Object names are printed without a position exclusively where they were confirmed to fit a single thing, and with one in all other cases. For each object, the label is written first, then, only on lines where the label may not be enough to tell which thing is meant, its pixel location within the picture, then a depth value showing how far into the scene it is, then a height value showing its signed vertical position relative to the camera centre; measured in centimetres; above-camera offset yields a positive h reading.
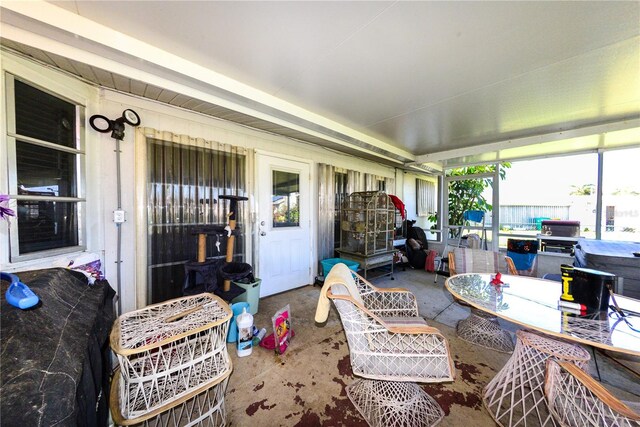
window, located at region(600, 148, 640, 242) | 369 +23
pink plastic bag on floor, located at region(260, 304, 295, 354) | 205 -121
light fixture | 203 +82
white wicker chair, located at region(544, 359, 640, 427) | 88 -89
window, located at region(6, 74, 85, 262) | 154 +31
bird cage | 389 -24
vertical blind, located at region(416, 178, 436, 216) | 661 +43
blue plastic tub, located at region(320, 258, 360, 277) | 363 -90
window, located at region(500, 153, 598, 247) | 414 +32
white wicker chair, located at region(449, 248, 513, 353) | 223 -121
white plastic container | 200 -114
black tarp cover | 67 -56
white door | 326 -23
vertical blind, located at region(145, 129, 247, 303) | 237 +12
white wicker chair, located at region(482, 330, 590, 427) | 139 -114
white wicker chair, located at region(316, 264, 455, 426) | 129 -91
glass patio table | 117 -68
